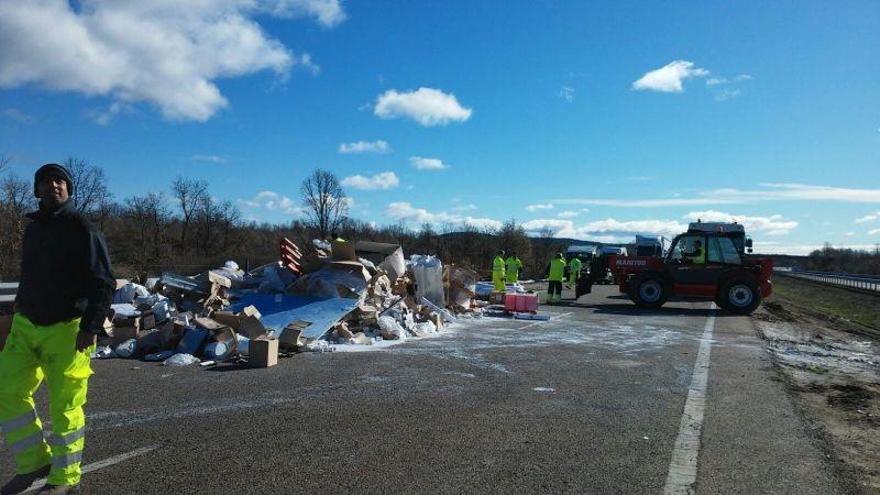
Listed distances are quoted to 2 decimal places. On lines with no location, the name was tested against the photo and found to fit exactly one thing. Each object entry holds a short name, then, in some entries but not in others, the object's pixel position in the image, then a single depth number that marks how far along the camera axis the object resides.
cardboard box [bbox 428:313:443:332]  13.46
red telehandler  19.44
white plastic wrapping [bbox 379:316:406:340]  11.84
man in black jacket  4.01
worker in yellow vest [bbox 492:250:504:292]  22.11
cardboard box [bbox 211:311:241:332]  10.41
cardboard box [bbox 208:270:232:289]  12.81
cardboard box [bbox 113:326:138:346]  9.92
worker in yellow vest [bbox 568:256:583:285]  27.34
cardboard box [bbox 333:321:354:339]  11.22
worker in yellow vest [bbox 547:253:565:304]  22.54
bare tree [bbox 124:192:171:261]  66.38
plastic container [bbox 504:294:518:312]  17.28
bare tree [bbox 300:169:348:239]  78.88
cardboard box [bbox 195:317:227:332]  9.77
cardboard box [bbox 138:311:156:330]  10.26
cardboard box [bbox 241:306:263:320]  10.36
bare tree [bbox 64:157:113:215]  54.85
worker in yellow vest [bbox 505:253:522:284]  24.25
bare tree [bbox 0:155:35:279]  23.36
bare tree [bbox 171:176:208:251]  77.29
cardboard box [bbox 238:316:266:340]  10.15
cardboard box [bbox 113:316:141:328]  10.04
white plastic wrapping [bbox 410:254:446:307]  15.80
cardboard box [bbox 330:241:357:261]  14.01
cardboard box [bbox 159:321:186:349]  9.81
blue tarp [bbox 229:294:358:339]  11.09
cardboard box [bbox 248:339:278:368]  8.80
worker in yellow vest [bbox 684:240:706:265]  19.95
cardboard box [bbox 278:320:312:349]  9.80
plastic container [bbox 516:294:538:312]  17.23
